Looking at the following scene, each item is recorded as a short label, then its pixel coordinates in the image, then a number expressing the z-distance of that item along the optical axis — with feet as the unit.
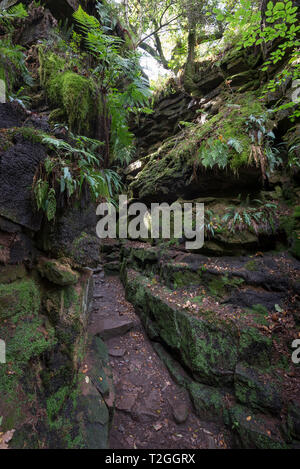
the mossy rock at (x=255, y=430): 8.32
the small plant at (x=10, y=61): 8.48
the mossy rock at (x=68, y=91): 10.11
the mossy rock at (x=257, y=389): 9.16
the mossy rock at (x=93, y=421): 7.32
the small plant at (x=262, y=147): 15.65
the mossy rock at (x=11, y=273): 6.60
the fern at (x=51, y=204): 7.15
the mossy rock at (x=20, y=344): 5.59
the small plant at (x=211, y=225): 16.20
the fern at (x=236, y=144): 15.82
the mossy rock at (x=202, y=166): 16.62
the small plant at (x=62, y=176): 7.18
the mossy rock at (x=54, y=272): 8.10
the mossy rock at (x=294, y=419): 8.20
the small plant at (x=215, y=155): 16.28
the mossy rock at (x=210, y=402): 9.92
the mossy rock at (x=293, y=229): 13.63
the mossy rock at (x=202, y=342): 10.86
